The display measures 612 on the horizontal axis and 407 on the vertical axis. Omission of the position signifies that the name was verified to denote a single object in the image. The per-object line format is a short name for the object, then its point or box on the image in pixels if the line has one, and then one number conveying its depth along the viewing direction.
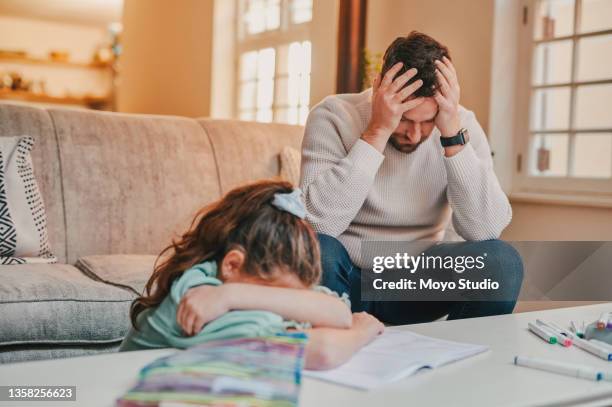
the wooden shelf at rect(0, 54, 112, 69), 7.54
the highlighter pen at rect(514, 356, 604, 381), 0.99
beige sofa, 1.79
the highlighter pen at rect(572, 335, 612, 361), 1.12
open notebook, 0.93
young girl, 0.95
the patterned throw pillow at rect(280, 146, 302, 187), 2.74
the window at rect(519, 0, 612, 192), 2.90
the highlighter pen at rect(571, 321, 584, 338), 1.27
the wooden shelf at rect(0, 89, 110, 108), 7.57
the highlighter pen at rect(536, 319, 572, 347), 1.20
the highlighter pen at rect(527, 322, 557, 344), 1.22
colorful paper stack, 0.74
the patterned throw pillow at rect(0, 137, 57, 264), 2.10
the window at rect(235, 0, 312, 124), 4.48
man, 1.72
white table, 0.85
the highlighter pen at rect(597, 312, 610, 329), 1.24
